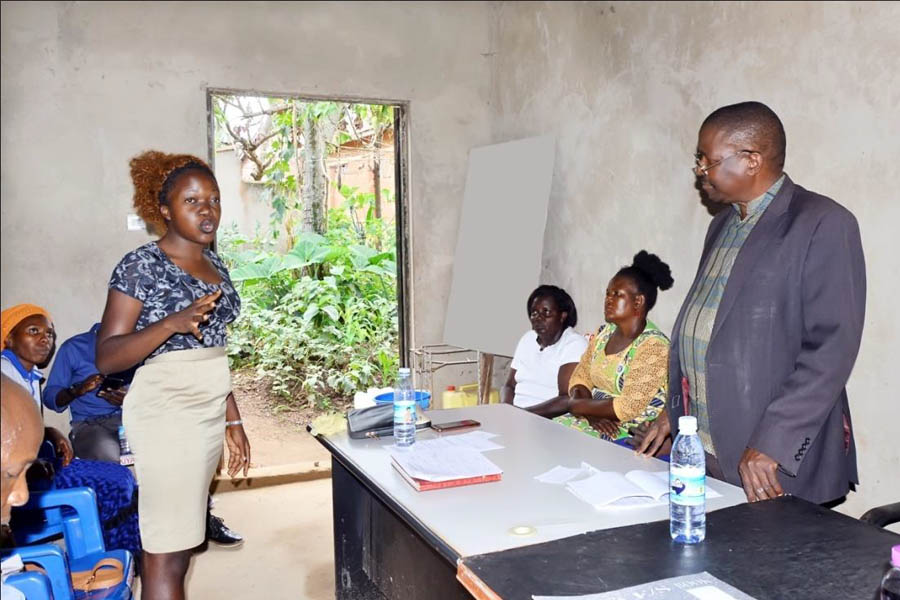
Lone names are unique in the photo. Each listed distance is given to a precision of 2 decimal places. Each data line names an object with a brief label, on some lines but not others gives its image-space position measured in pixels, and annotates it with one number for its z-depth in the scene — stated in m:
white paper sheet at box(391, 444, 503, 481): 1.87
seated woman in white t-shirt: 3.53
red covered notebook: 1.82
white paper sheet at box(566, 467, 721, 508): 1.65
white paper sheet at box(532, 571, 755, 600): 1.15
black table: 1.19
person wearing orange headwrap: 2.87
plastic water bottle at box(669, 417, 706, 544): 1.38
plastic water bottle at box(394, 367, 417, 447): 2.24
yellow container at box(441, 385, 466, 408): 4.68
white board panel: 4.46
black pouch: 2.36
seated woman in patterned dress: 2.90
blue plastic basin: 2.76
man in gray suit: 1.80
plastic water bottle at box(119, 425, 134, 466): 3.25
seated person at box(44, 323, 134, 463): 3.38
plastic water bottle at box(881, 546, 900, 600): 1.08
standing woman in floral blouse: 1.87
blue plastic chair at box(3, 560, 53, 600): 1.72
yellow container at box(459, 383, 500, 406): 4.77
